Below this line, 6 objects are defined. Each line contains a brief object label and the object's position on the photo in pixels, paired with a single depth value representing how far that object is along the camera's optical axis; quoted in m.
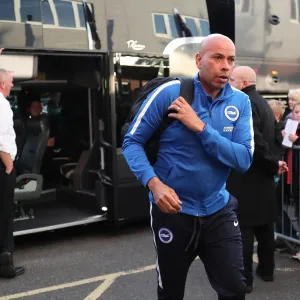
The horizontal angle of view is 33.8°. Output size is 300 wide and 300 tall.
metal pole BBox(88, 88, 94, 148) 6.22
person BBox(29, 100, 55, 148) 6.94
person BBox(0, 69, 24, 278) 4.40
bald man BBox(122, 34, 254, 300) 2.60
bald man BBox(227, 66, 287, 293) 3.93
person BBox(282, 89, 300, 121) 5.48
